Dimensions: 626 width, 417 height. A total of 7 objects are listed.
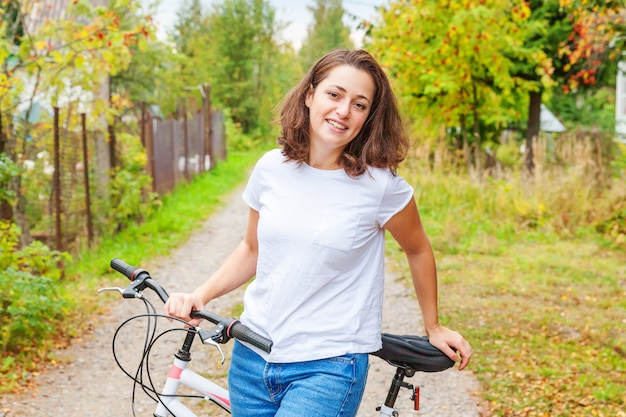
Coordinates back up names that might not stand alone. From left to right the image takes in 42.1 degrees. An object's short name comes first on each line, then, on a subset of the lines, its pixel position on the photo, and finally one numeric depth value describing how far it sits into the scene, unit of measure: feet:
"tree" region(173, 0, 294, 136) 118.62
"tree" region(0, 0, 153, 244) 26.25
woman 7.50
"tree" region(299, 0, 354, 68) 217.56
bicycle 7.48
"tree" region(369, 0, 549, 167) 42.50
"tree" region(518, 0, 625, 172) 33.68
